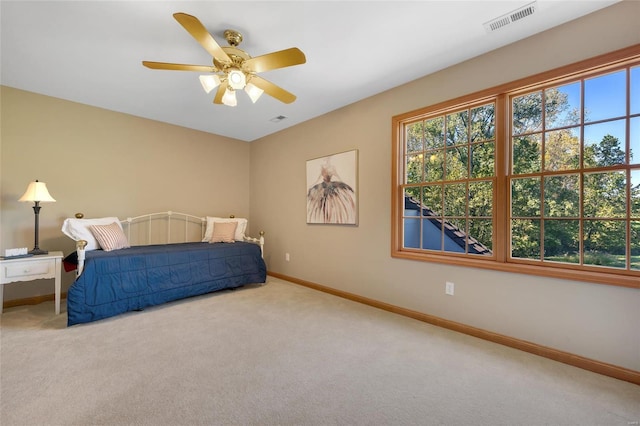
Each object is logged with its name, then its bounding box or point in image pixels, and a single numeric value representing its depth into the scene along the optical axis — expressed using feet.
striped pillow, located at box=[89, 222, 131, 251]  10.25
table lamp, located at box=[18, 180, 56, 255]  9.38
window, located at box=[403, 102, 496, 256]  8.27
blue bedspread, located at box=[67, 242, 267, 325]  8.54
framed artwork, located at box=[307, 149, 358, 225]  11.29
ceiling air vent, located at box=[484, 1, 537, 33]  6.12
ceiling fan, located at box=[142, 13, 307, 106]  5.95
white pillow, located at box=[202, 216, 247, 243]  14.00
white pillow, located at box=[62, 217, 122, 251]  9.87
